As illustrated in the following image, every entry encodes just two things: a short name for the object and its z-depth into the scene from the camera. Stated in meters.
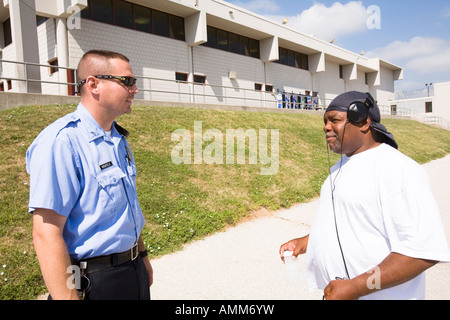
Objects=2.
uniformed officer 1.52
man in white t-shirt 1.43
